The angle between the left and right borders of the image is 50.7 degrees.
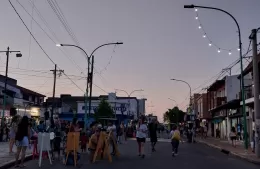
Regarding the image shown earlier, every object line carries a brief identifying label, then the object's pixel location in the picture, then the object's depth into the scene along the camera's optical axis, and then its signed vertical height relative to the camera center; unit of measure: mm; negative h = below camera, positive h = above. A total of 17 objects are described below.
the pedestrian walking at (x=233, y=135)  21206 -1576
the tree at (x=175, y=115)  81542 -418
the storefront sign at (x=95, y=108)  48716 +725
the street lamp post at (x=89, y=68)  22070 +3649
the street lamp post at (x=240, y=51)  15656 +3868
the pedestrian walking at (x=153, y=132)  15898 -1100
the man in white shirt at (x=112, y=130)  13273 -935
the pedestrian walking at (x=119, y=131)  22241 -1544
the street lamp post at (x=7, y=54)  27655 +5658
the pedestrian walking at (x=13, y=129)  12060 -860
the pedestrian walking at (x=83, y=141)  14748 -1575
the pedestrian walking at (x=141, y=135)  13238 -1076
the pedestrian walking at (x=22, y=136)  9403 -878
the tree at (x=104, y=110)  44767 +323
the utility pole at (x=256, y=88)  14183 +1398
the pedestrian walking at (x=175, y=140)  14037 -1367
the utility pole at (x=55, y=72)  32573 +4733
